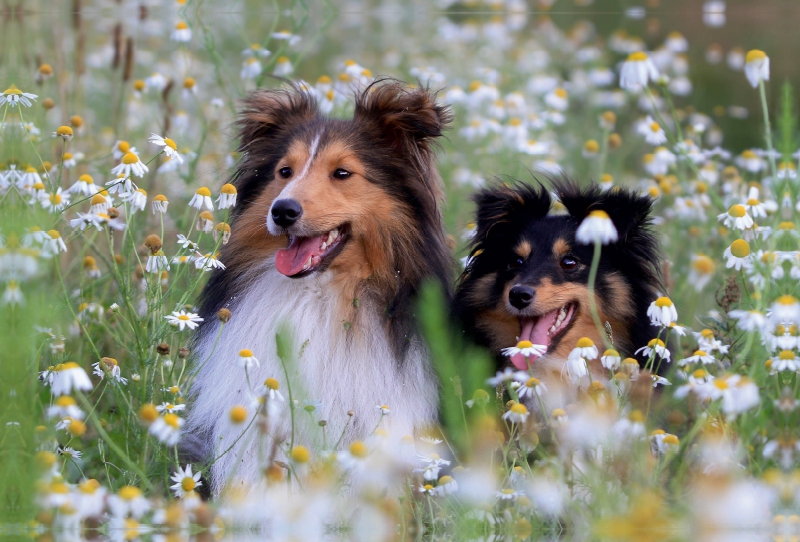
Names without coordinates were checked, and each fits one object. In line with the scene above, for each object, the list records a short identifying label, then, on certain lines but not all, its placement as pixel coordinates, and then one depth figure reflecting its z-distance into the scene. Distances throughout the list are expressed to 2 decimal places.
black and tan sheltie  8.61
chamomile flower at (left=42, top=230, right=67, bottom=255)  7.48
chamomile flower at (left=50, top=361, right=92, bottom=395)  5.65
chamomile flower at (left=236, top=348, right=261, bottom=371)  6.45
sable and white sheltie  8.27
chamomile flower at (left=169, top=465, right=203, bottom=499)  6.64
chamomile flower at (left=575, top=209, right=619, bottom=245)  6.09
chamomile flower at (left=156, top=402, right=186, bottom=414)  7.16
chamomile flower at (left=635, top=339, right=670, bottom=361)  7.06
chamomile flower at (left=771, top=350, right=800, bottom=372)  7.02
